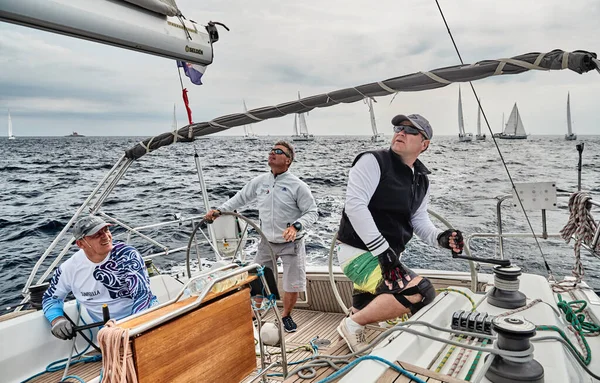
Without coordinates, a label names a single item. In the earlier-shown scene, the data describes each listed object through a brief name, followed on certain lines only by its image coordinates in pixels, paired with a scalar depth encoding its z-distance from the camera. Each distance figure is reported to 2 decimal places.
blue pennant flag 3.12
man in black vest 2.07
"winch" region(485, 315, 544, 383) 1.26
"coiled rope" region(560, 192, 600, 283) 2.24
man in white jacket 3.44
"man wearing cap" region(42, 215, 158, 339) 2.50
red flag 3.54
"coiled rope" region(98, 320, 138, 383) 1.48
